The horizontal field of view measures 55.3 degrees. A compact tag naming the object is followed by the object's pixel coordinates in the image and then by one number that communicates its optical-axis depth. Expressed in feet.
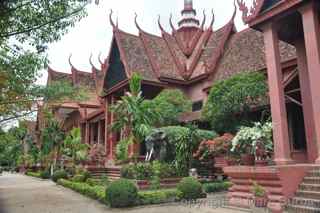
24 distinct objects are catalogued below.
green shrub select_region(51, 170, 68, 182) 62.44
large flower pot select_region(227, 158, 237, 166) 26.74
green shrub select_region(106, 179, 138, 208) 29.04
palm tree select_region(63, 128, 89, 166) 63.98
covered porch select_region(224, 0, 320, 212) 21.24
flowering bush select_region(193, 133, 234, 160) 30.94
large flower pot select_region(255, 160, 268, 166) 23.62
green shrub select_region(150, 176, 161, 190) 37.70
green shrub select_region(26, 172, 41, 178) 85.05
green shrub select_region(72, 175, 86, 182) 52.41
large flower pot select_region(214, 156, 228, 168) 40.76
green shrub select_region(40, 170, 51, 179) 79.12
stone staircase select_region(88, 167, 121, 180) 52.37
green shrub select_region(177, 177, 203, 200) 31.27
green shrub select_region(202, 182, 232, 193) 37.10
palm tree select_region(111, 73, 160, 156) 41.60
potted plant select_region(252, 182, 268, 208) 20.56
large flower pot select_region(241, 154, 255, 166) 24.22
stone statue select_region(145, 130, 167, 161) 46.52
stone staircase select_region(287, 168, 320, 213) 19.52
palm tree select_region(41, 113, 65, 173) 81.30
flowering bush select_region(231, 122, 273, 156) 23.61
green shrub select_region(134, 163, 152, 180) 39.74
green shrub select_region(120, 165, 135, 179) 40.10
